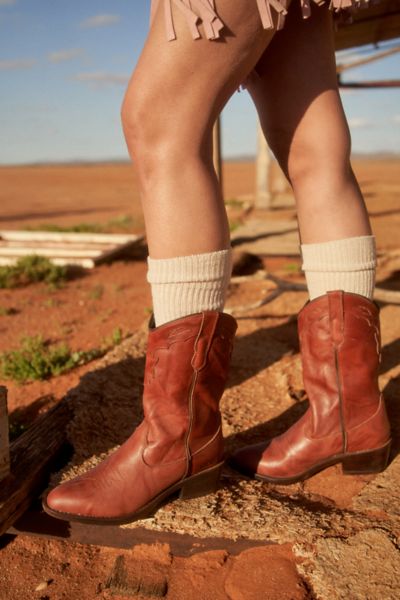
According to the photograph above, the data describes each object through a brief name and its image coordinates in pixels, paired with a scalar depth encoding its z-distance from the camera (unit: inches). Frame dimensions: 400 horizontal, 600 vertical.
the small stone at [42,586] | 43.3
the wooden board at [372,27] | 91.1
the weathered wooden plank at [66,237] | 198.4
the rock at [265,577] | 40.2
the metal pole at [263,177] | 314.3
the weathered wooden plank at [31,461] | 47.5
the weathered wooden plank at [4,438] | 49.0
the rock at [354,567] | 38.7
